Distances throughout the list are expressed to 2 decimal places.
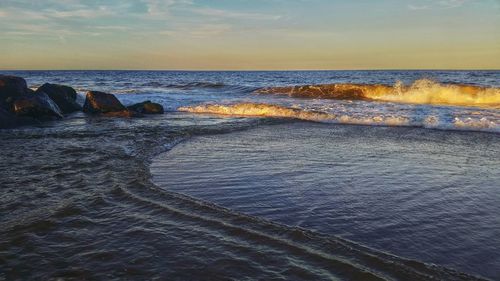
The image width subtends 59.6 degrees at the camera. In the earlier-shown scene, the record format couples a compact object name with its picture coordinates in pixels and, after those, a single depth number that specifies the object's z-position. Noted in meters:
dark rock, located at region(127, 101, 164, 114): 15.24
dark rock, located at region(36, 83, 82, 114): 15.34
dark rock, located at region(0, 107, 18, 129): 10.60
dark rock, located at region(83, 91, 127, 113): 14.79
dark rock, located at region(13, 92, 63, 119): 12.10
